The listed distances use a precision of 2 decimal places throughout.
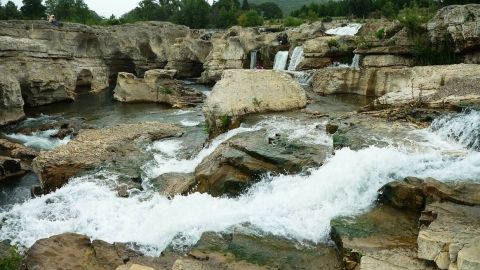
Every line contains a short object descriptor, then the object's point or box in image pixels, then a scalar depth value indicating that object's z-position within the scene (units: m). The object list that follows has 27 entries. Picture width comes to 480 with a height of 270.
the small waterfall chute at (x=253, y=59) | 28.26
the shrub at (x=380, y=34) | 20.72
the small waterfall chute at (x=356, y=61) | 19.68
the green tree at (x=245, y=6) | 68.75
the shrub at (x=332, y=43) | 22.63
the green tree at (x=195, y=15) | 59.91
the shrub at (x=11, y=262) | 6.49
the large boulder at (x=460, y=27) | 16.19
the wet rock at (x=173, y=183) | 9.70
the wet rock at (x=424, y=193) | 6.84
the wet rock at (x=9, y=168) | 12.84
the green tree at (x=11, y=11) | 40.28
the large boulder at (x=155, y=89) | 22.94
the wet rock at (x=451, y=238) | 5.10
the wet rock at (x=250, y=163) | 9.09
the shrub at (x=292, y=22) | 39.94
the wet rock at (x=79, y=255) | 7.04
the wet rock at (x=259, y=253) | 6.48
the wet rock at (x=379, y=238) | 5.72
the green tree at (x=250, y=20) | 48.03
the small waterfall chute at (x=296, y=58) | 24.14
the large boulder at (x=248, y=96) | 13.02
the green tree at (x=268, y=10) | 74.88
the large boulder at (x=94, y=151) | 11.71
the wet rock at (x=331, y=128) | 10.93
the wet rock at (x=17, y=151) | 14.62
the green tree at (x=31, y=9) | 42.50
